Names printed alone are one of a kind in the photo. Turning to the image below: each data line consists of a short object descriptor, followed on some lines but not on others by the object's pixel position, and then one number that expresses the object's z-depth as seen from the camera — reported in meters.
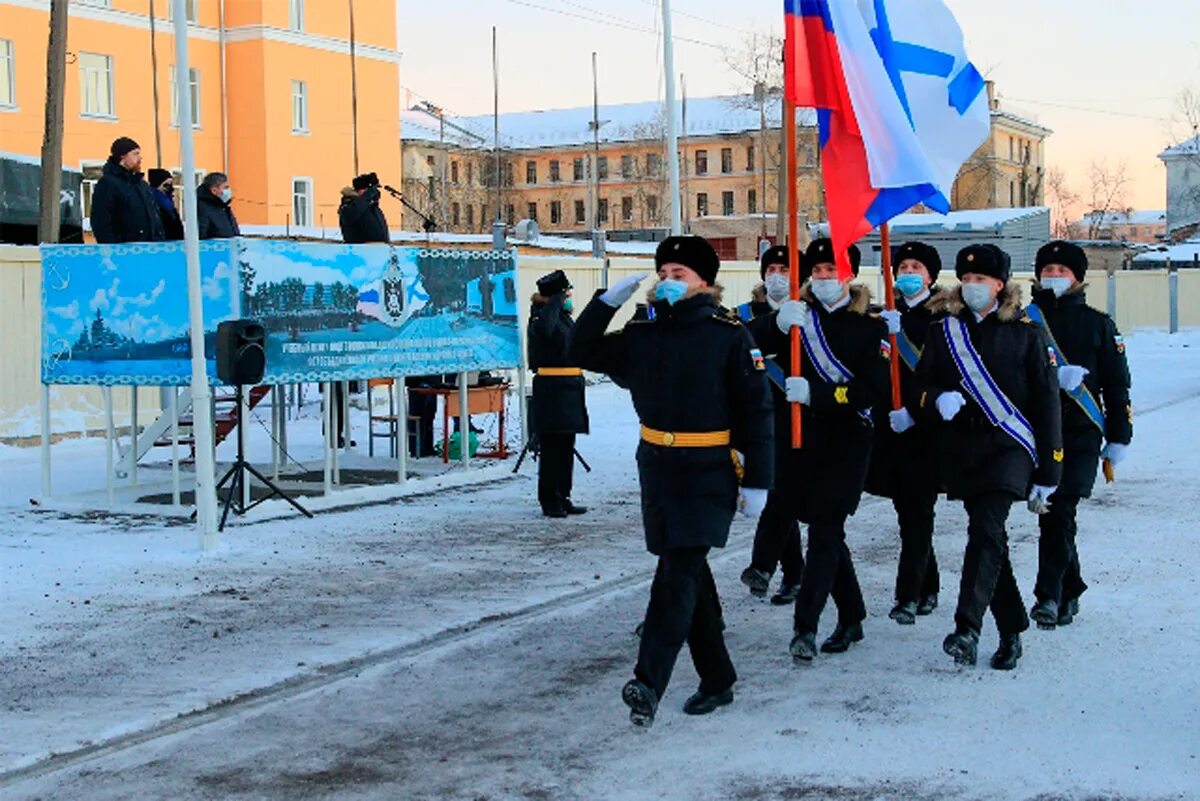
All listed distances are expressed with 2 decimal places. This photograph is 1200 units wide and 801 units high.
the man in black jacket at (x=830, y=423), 7.93
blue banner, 13.15
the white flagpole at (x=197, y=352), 11.52
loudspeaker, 12.28
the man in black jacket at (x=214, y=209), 14.88
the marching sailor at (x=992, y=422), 7.77
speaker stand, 12.79
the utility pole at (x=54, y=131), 22.39
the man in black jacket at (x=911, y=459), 8.62
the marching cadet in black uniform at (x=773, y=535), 9.00
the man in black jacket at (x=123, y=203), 14.09
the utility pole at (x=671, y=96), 18.61
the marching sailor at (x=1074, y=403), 8.65
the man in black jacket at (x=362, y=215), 16.05
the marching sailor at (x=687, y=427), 6.82
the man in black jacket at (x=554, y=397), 13.55
